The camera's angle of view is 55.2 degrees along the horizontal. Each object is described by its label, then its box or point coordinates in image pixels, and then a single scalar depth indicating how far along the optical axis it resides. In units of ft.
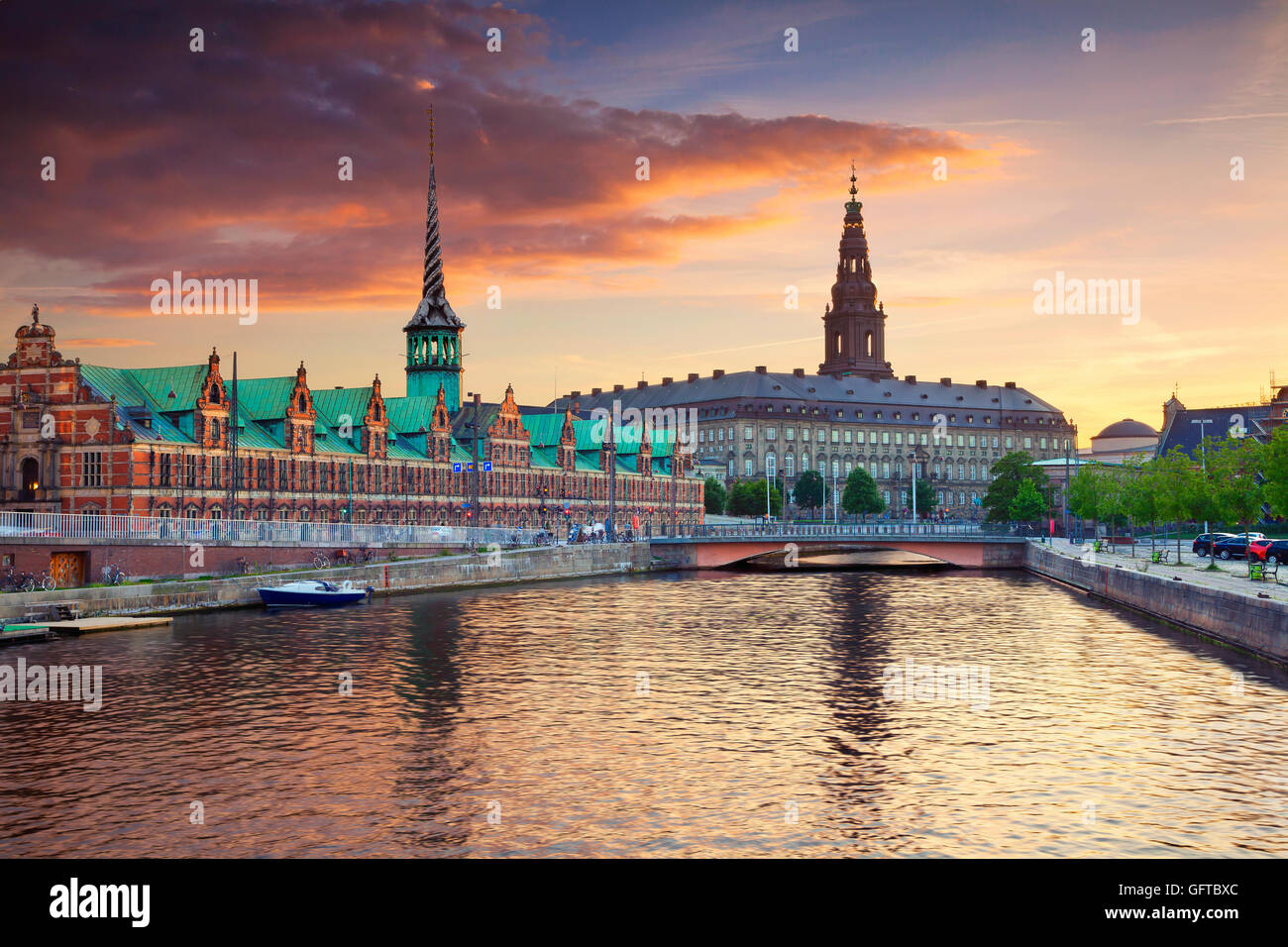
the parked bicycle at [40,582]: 189.88
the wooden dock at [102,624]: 172.76
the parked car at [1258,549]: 236.63
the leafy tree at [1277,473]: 193.67
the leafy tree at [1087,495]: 404.57
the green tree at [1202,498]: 247.50
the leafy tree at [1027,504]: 540.93
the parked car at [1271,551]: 230.89
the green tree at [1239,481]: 232.73
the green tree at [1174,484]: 262.26
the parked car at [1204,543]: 288.59
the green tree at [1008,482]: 578.25
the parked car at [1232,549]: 269.85
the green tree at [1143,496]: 303.27
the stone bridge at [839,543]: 387.14
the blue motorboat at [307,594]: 218.38
